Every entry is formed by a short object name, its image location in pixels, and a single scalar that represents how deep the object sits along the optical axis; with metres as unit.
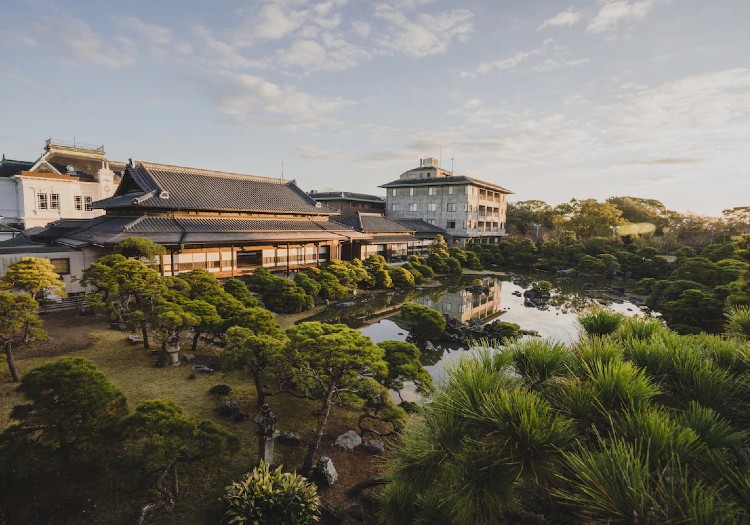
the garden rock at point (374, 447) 9.70
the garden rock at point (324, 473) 8.20
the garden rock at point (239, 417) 10.37
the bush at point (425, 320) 19.42
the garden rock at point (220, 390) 11.78
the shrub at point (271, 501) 6.57
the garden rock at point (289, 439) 9.63
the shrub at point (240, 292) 19.09
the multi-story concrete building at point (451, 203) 56.09
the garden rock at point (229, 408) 10.66
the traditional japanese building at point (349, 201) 55.16
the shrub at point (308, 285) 24.56
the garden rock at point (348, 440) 9.77
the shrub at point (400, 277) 32.75
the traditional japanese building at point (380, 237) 39.03
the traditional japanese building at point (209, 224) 23.42
